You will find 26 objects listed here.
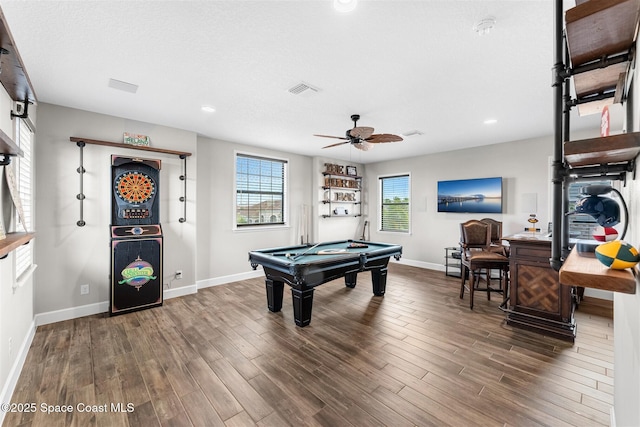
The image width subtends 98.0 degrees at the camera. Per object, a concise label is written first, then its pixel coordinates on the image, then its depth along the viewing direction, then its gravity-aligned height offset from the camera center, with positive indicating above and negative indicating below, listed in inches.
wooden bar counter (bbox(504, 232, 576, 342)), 116.4 -35.5
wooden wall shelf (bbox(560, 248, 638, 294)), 28.9 -7.0
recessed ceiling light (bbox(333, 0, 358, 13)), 68.6 +51.8
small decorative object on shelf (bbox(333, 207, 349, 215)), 272.1 +0.8
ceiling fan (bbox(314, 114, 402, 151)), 132.8 +37.6
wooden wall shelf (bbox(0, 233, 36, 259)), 57.3 -7.0
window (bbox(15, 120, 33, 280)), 102.0 +10.6
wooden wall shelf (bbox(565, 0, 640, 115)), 30.2 +21.2
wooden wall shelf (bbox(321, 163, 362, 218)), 263.1 +20.8
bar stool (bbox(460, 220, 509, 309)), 144.7 -23.6
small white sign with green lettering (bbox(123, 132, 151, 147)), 154.7 +41.1
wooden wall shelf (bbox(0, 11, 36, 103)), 54.3 +36.5
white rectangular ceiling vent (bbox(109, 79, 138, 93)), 110.8 +51.7
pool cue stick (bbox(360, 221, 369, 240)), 294.6 -18.3
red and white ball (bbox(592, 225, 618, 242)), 46.0 -3.7
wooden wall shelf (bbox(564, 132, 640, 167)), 29.7 +7.1
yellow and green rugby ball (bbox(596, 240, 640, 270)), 30.0 -4.7
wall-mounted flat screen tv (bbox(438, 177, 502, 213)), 210.7 +13.3
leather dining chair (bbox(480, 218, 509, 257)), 186.4 -16.7
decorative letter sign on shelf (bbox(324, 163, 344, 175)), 262.7 +41.6
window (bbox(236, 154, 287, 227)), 217.0 +17.6
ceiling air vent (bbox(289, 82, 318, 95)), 114.2 +51.9
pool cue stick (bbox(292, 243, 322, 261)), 141.5 -22.7
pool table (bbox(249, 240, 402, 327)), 125.3 -26.2
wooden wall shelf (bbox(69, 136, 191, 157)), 140.0 +36.2
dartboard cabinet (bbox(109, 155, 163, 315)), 145.9 -13.0
